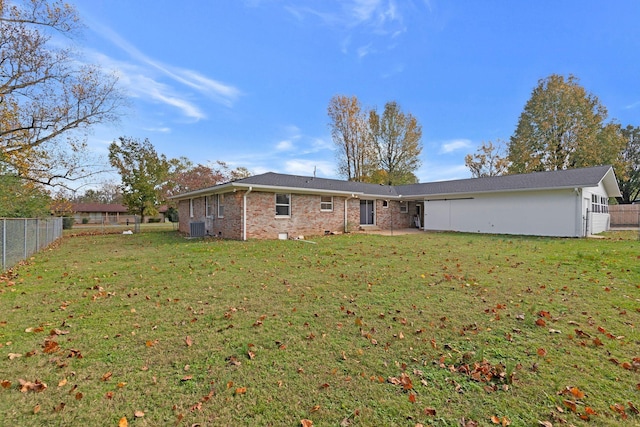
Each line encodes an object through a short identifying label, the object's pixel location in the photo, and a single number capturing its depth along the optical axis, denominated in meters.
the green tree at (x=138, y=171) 29.94
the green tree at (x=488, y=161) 32.69
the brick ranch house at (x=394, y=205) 14.28
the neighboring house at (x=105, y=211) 47.28
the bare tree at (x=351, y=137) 31.94
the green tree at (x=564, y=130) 26.86
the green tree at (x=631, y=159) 33.84
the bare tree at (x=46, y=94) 13.61
